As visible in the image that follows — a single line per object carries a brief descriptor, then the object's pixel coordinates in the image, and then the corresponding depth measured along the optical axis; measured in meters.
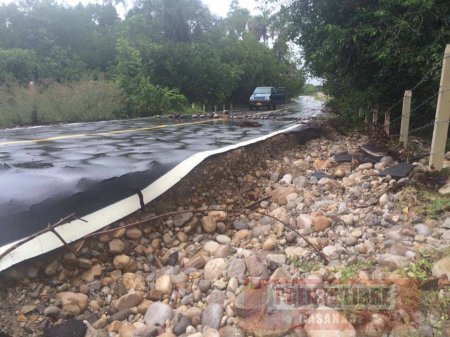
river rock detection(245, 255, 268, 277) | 2.82
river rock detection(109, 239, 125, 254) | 3.06
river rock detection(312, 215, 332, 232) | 3.64
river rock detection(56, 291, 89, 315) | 2.49
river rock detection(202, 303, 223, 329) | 2.37
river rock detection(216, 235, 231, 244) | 3.57
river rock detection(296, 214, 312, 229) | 3.71
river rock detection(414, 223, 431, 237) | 3.21
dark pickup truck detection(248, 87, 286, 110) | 23.31
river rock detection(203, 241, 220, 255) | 3.38
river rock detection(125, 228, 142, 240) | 3.27
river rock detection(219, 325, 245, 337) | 2.23
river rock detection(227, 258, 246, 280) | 2.85
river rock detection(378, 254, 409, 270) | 2.63
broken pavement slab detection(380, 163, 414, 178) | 4.51
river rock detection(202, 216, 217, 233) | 3.74
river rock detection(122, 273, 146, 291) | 2.85
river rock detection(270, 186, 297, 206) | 4.56
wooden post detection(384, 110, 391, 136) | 6.81
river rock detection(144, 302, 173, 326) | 2.46
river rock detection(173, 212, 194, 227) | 3.70
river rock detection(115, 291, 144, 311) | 2.64
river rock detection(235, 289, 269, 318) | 2.34
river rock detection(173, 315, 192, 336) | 2.35
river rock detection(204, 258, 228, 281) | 2.92
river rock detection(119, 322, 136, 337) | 2.35
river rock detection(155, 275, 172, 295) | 2.80
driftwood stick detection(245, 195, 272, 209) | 4.40
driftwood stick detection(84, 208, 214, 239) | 2.96
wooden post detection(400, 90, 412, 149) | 6.08
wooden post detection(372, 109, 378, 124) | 8.37
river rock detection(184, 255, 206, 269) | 3.12
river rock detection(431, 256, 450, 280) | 2.38
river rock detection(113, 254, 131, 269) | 3.00
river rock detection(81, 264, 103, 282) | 2.80
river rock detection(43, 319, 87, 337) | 2.29
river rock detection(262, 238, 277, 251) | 3.29
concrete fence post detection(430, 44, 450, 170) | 4.33
